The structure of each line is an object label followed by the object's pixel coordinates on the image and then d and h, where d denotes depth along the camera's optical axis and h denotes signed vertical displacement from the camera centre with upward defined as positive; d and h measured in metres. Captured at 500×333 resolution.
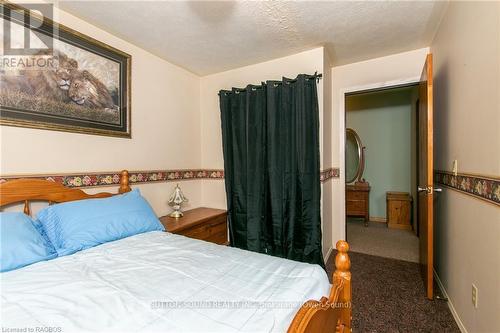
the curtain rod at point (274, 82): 2.48 +0.91
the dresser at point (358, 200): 4.25 -0.62
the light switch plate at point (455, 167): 1.72 -0.02
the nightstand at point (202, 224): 2.32 -0.60
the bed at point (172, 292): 0.82 -0.52
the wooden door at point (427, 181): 1.88 -0.13
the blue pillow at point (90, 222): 1.48 -0.37
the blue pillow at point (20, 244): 1.22 -0.41
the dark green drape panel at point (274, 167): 2.47 -0.01
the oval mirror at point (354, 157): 4.55 +0.16
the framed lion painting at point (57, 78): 1.58 +0.68
